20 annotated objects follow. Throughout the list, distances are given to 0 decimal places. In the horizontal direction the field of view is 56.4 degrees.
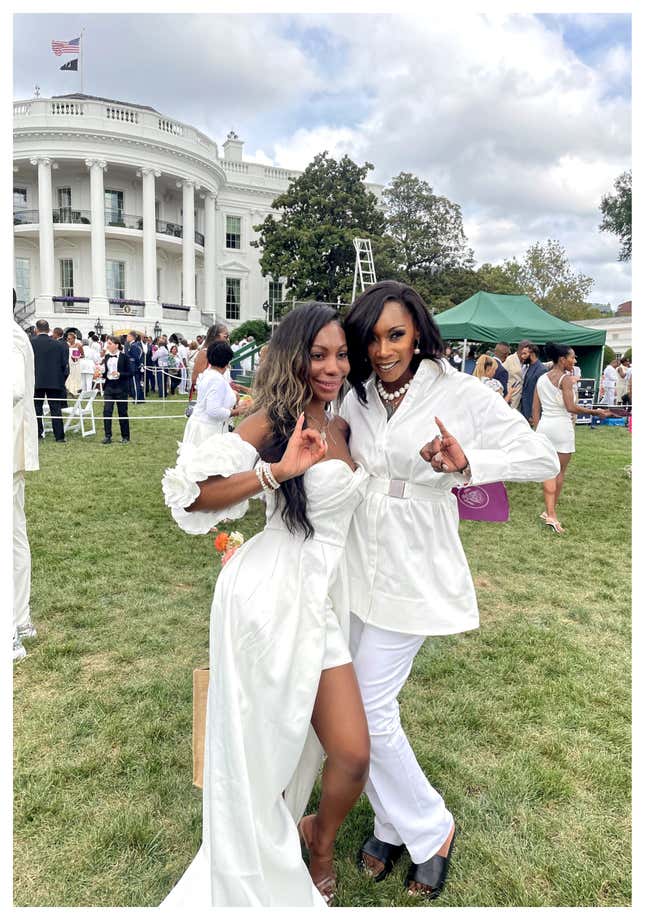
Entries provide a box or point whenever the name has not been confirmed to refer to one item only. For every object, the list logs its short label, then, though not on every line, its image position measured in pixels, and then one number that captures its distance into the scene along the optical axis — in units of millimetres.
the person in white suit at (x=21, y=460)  3943
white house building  34469
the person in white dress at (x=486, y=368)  10430
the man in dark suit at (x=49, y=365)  11445
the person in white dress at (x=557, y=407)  7297
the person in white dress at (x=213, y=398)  6789
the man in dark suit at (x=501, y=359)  10732
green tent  15180
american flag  32594
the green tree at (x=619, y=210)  30750
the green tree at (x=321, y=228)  33062
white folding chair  13000
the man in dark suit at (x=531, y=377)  9922
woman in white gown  2068
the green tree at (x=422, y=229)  40156
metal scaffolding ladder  20188
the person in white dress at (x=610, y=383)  19031
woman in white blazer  2324
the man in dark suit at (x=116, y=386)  11883
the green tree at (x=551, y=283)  42094
